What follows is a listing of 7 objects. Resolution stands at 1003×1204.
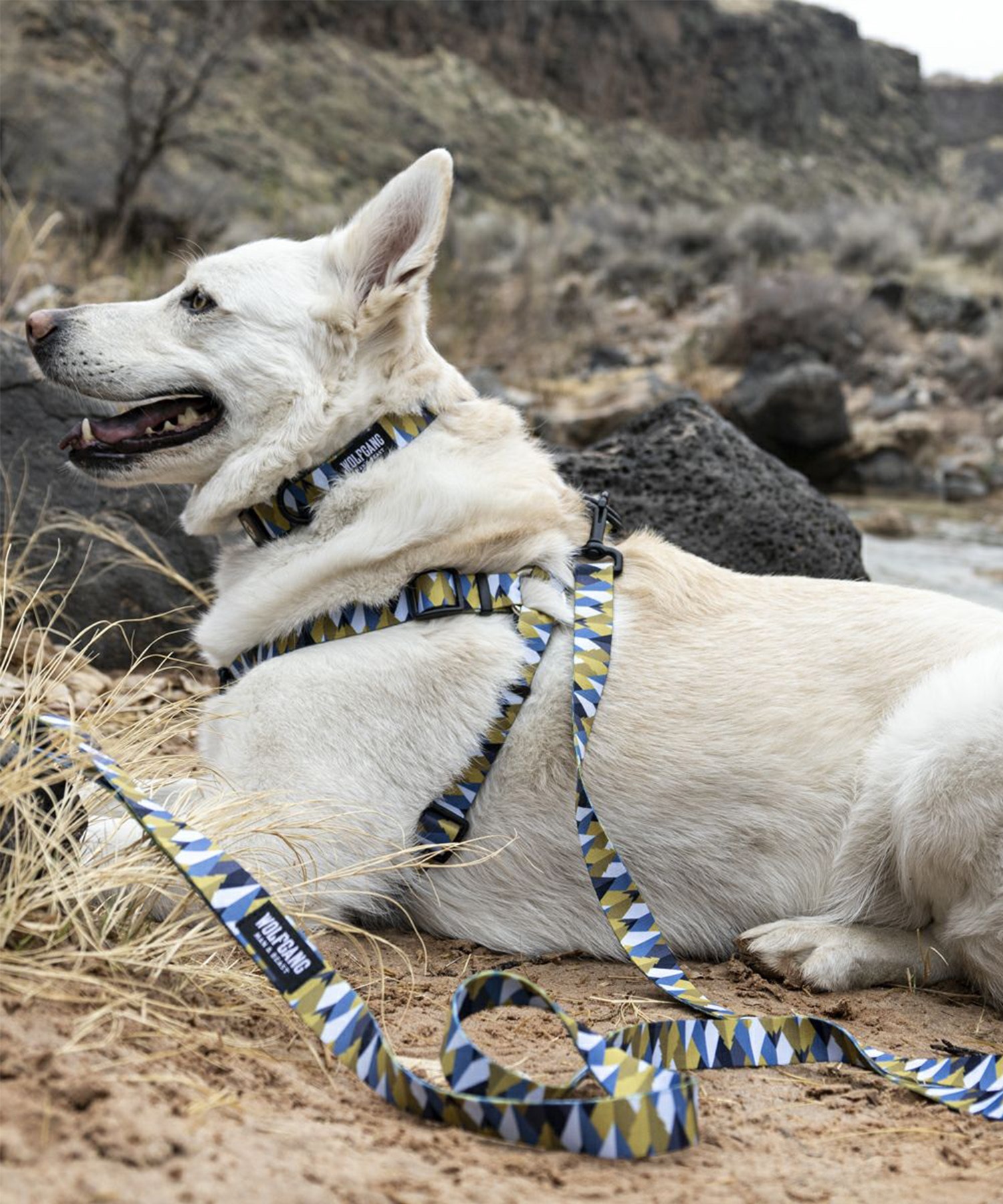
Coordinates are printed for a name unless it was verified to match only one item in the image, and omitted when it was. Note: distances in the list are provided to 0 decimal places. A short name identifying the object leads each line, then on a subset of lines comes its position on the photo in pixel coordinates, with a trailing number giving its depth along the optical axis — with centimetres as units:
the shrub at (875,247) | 2728
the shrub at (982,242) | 2969
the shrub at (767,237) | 2775
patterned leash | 194
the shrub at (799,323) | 1792
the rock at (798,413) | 1421
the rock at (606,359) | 1812
